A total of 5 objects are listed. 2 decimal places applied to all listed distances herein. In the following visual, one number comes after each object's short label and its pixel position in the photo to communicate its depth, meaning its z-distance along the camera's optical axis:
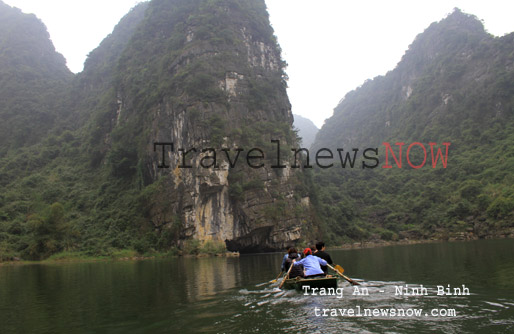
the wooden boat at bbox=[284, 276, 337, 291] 8.70
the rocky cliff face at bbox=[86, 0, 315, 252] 36.06
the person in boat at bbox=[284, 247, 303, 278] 10.57
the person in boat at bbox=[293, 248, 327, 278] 9.27
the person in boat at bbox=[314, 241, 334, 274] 9.97
